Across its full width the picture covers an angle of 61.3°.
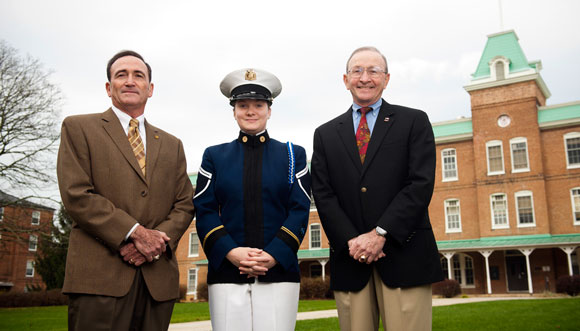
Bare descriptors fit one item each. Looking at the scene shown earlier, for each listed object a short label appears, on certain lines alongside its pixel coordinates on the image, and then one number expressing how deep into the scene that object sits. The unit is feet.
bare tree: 68.03
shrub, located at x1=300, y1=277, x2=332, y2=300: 93.30
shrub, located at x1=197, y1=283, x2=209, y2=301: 111.75
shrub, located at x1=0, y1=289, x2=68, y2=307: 89.92
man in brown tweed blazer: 10.64
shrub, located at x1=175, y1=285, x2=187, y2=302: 116.88
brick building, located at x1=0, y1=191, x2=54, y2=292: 146.48
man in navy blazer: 11.35
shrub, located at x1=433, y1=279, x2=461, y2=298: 87.12
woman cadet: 11.44
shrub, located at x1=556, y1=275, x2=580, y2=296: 73.36
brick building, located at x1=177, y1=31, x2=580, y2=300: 90.63
